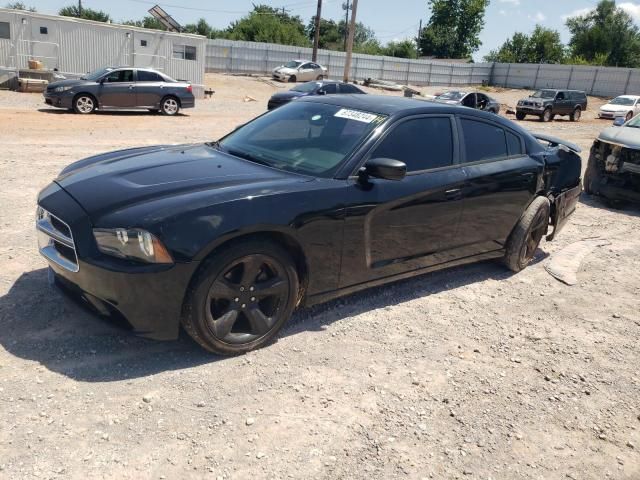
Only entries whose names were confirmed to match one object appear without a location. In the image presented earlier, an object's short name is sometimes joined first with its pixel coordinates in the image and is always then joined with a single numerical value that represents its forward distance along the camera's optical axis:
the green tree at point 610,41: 64.06
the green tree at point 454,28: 74.94
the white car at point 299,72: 39.44
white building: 23.66
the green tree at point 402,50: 77.62
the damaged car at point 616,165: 8.16
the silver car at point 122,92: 16.52
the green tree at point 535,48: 69.31
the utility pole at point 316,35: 41.81
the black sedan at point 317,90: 20.92
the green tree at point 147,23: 71.19
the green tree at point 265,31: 64.81
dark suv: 27.61
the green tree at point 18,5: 70.22
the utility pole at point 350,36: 32.06
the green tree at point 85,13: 73.75
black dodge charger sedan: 3.09
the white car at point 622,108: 30.14
